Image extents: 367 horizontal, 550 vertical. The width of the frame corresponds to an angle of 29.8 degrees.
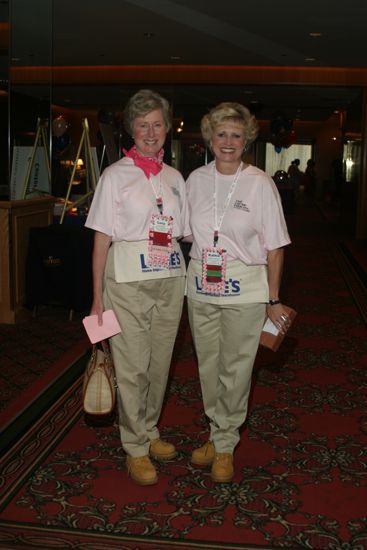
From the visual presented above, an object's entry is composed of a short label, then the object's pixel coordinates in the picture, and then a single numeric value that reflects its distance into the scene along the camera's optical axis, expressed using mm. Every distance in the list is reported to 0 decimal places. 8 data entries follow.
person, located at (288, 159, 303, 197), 21641
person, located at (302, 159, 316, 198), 26297
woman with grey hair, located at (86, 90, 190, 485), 2609
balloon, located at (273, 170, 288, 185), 20222
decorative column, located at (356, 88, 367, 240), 12356
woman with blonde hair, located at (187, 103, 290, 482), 2652
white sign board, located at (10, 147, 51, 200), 5902
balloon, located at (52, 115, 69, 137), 8055
